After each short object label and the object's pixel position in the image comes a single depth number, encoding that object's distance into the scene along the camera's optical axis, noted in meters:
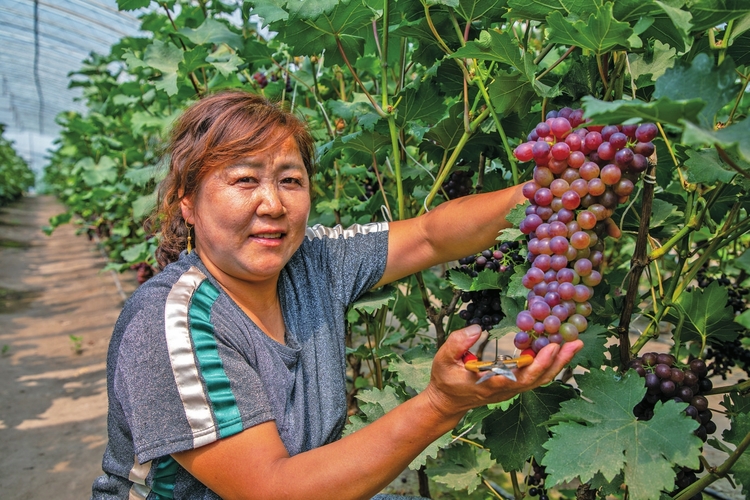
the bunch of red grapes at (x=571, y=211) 1.02
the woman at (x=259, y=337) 1.24
